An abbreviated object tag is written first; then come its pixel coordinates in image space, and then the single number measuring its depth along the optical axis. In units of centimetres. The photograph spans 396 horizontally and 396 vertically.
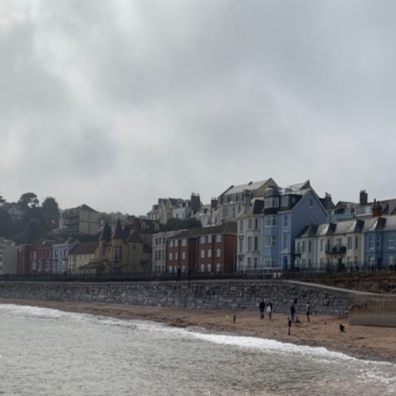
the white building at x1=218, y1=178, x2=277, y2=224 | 12790
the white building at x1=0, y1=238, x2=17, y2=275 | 16262
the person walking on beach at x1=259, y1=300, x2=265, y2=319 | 5369
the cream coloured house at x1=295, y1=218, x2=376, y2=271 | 8131
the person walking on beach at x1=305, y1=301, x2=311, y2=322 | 4997
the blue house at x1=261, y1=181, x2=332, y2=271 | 8788
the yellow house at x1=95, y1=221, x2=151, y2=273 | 12538
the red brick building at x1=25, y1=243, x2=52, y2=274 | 15212
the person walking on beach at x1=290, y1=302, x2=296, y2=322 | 4621
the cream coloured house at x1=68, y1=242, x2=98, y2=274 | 13575
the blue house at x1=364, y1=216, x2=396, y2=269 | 7794
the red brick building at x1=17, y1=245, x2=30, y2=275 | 15675
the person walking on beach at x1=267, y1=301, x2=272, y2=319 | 5254
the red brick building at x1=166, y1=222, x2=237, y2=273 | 9912
